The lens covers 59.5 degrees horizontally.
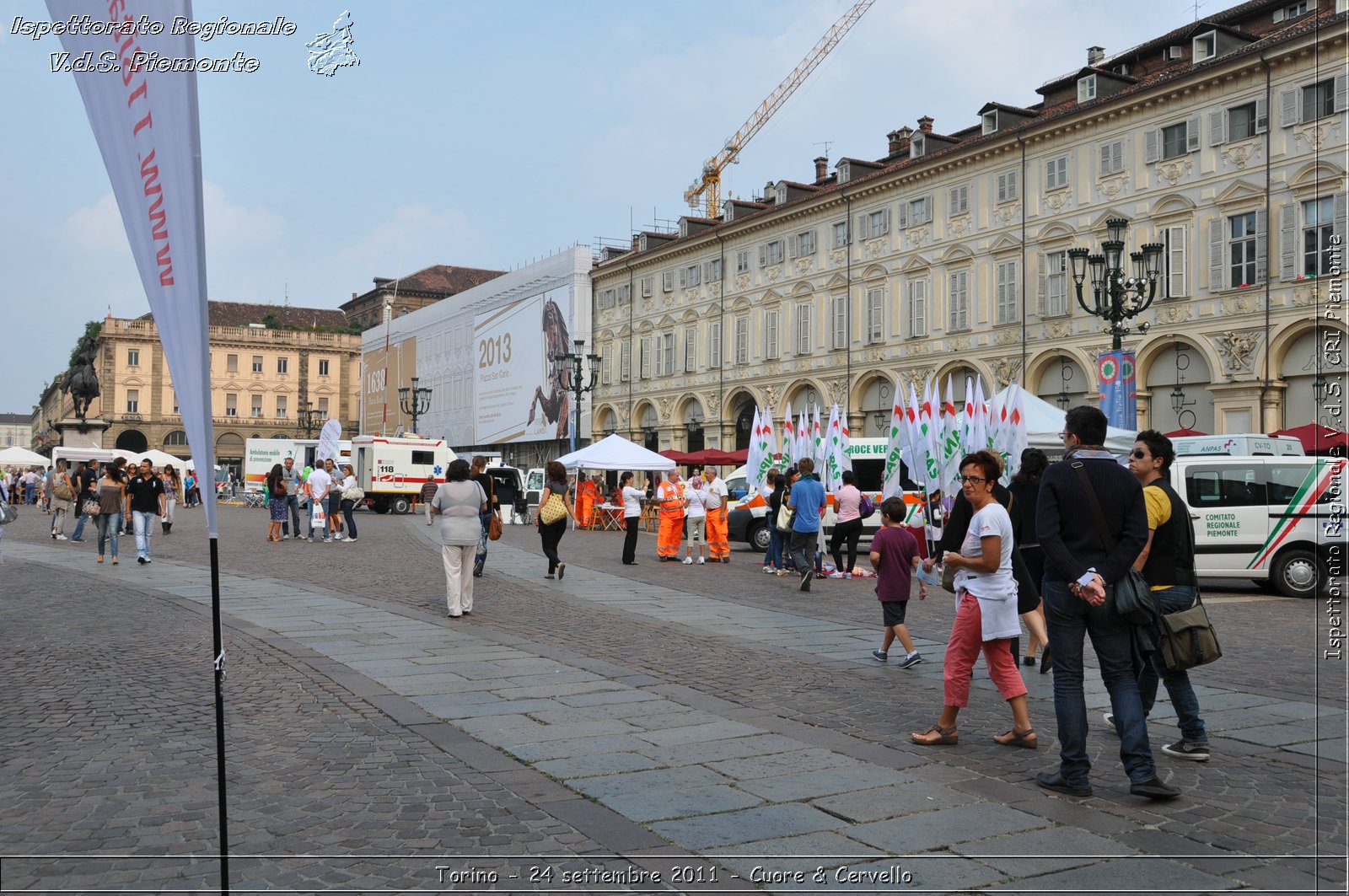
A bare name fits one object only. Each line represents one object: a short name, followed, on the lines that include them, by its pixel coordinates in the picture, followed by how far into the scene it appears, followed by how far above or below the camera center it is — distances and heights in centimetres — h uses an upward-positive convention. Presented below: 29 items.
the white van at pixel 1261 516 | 1623 -83
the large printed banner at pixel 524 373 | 5981 +467
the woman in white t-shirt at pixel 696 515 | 2144 -103
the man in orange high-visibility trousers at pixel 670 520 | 2203 -116
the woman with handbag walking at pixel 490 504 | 1550 -62
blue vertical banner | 1811 +116
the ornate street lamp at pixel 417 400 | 4975 +259
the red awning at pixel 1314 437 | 2082 +35
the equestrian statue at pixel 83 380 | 3512 +242
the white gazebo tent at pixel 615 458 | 2977 +3
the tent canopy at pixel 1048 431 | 1823 +44
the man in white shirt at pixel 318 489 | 2456 -61
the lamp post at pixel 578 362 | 3809 +317
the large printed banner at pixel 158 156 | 412 +108
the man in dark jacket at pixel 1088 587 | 542 -61
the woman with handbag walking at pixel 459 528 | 1220 -73
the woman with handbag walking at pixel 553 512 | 1670 -76
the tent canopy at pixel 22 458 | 5477 +15
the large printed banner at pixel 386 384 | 7775 +520
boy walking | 927 -91
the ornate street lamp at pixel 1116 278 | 1945 +319
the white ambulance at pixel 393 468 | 4688 -34
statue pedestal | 3372 +88
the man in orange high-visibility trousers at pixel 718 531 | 2186 -135
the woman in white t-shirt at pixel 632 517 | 2059 -102
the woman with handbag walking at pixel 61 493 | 2577 -71
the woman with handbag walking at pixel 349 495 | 2541 -82
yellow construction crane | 8212 +2329
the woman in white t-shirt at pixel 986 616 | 652 -89
